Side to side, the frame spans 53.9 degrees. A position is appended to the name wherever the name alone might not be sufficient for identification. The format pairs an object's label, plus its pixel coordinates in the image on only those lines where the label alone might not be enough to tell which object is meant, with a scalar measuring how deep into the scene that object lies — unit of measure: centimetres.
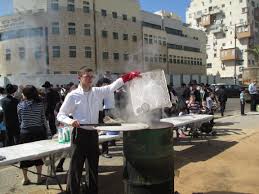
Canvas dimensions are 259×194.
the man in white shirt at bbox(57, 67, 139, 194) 332
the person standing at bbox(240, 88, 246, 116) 1179
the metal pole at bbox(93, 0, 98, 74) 3398
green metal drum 323
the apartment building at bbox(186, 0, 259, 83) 5788
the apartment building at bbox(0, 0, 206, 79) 3175
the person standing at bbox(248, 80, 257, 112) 1294
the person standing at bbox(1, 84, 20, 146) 578
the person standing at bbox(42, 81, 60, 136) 743
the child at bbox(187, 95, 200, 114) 819
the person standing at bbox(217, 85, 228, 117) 1178
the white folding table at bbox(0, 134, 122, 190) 346
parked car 2493
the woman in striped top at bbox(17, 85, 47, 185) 425
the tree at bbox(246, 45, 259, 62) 4710
